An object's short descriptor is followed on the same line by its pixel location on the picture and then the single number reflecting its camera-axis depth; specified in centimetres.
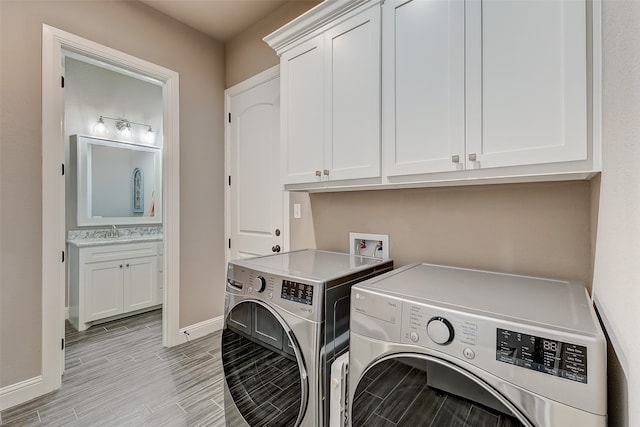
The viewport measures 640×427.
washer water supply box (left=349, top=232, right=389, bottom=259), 173
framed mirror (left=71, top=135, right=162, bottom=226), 332
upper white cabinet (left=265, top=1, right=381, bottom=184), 143
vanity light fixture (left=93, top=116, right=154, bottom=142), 344
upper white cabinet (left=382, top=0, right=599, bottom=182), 92
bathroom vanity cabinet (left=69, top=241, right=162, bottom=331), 287
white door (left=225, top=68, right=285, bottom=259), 242
